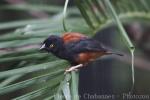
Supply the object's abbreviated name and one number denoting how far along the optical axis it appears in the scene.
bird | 3.64
